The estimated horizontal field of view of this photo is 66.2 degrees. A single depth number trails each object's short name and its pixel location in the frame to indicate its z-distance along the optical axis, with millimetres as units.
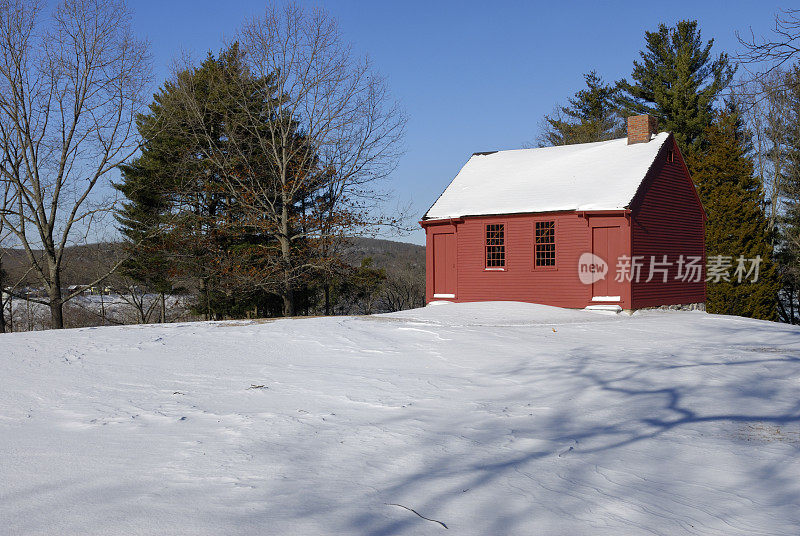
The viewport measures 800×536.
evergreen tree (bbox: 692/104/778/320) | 27672
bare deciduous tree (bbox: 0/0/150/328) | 20984
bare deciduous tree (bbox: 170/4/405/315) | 24406
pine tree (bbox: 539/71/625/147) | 41500
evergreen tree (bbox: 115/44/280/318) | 26078
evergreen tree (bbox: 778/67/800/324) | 31641
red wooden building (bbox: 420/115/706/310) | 19312
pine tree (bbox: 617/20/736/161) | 34094
